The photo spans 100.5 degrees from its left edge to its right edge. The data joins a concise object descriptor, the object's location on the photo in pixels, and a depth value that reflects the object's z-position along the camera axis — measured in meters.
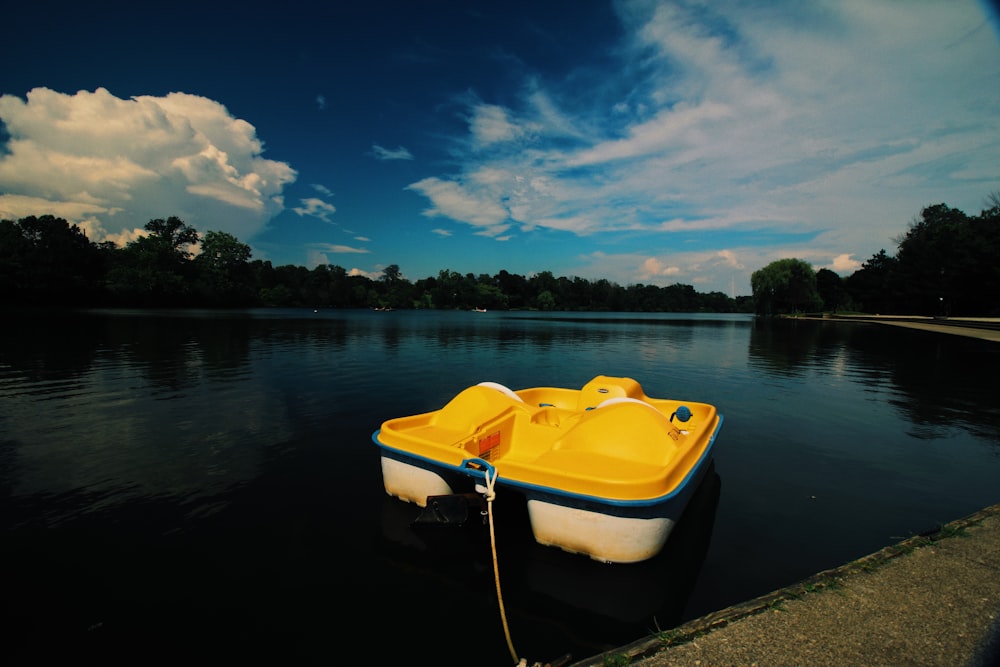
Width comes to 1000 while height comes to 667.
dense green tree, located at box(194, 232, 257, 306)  100.19
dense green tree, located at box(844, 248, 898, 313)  79.25
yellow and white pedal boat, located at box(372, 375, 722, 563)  4.54
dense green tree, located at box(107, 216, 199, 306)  83.69
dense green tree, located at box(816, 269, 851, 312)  101.06
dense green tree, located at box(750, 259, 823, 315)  87.12
